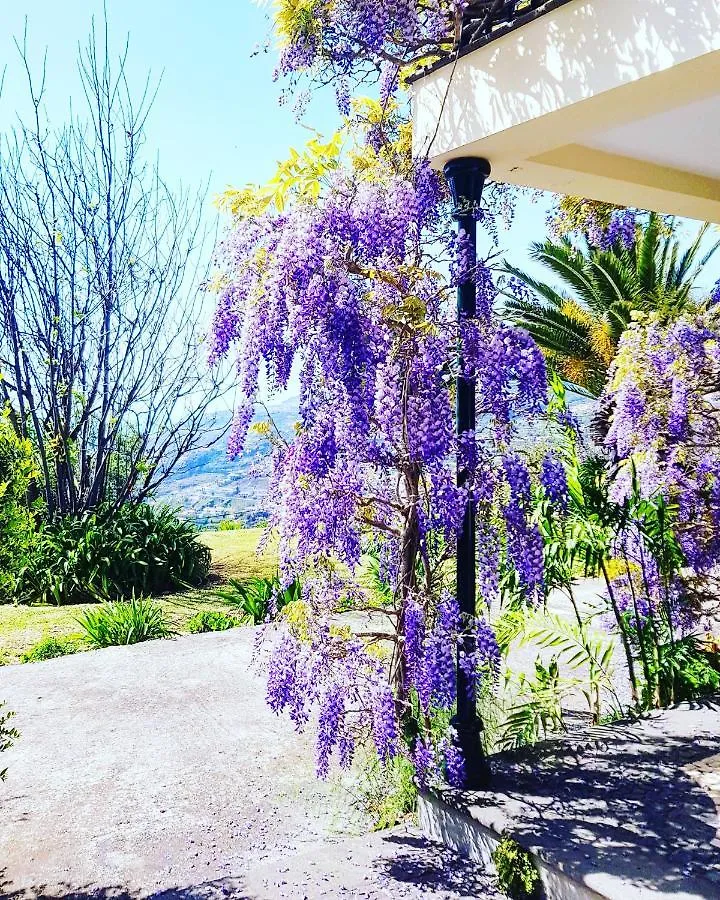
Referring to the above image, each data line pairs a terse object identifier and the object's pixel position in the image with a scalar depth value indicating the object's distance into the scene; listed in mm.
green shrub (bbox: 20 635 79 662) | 5789
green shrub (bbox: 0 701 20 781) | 2530
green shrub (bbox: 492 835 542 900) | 2426
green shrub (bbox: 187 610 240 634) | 6359
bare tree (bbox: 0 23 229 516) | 8609
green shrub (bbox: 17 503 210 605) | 7664
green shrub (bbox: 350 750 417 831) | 3041
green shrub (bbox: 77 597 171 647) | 5980
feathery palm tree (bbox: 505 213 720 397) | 9203
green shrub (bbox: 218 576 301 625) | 6465
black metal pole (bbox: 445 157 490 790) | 2912
